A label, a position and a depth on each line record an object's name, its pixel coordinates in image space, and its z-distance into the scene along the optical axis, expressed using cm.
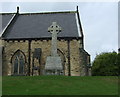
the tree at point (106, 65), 4620
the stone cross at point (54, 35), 2130
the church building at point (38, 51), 3062
